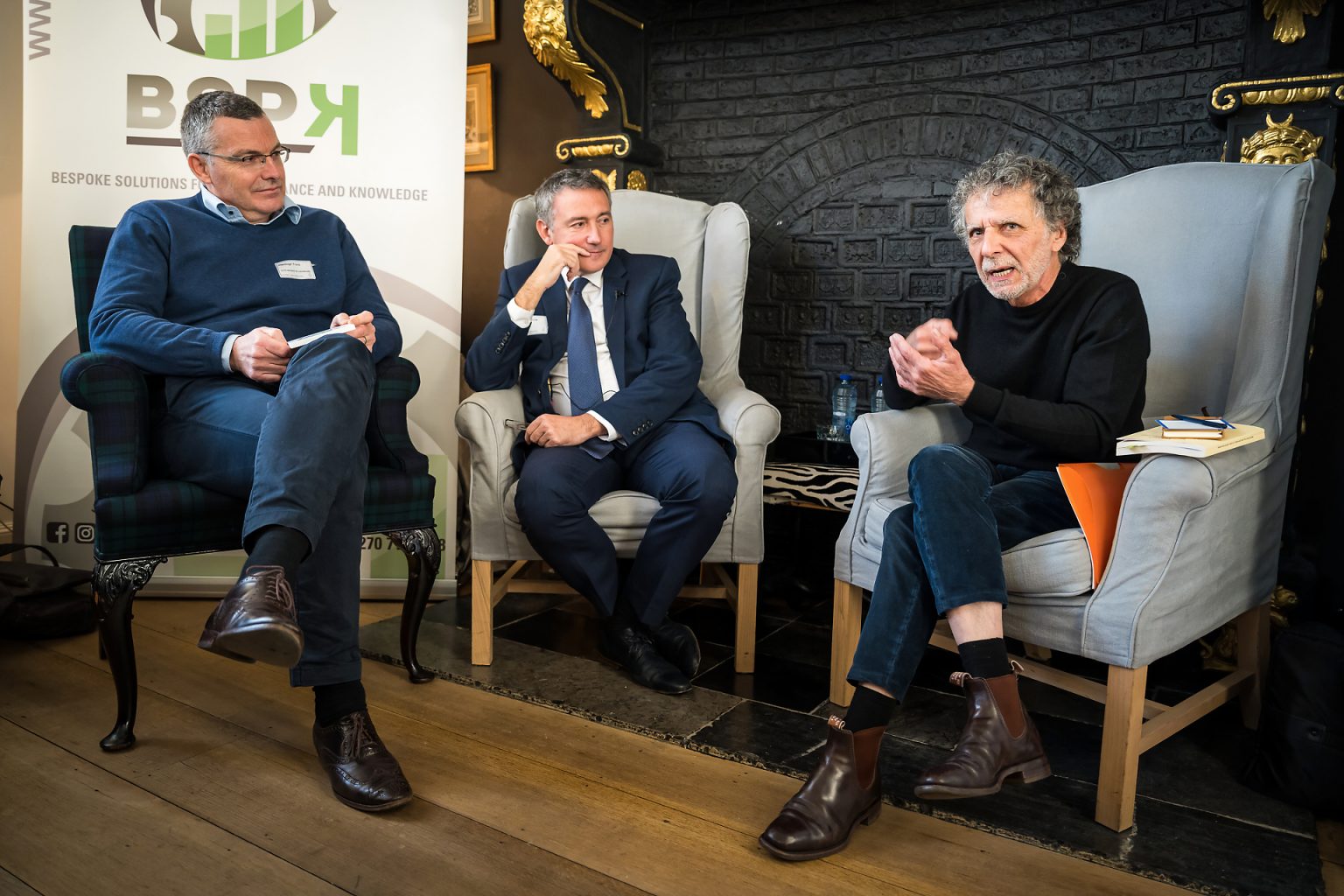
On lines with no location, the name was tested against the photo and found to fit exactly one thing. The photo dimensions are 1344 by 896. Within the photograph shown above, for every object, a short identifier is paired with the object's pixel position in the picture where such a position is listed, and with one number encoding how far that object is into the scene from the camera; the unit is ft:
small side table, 8.30
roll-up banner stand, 8.50
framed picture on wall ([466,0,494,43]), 11.28
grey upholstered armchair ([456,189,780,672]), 7.07
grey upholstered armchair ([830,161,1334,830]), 5.02
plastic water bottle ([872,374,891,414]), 9.14
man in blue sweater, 4.89
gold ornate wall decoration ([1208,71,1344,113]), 6.66
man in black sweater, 4.78
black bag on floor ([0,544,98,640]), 7.45
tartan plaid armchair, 5.68
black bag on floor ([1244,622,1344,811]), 5.25
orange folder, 5.18
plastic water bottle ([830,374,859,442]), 9.39
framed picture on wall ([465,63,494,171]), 11.39
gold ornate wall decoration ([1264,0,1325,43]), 6.73
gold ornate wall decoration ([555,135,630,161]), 9.98
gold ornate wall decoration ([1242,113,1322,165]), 6.80
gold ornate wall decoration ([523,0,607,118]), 9.48
